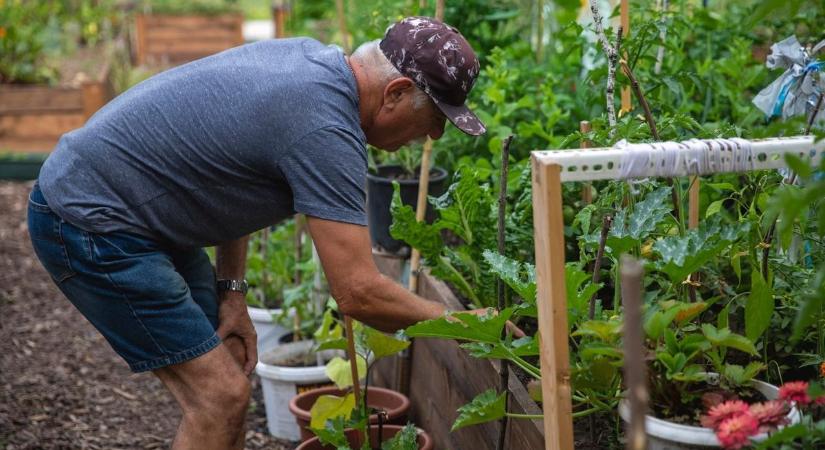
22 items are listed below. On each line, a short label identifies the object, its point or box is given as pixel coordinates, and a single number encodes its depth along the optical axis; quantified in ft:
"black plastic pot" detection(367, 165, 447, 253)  12.12
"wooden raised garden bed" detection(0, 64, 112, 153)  25.62
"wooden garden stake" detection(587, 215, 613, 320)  6.36
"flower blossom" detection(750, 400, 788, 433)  5.42
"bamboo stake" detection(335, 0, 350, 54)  12.57
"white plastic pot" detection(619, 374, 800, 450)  5.67
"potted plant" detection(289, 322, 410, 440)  9.36
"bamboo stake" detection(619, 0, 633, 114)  9.05
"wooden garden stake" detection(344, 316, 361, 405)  9.22
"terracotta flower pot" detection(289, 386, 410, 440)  10.79
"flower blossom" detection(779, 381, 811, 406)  5.56
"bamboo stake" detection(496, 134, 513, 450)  7.09
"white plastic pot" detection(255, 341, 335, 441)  11.90
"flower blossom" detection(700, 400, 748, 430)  5.52
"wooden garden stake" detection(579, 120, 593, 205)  9.25
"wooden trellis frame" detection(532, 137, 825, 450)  5.57
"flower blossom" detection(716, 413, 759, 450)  5.33
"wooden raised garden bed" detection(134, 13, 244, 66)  39.14
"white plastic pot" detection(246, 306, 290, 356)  13.28
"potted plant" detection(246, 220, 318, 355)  12.76
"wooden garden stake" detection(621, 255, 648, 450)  3.64
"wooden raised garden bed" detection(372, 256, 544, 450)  7.86
